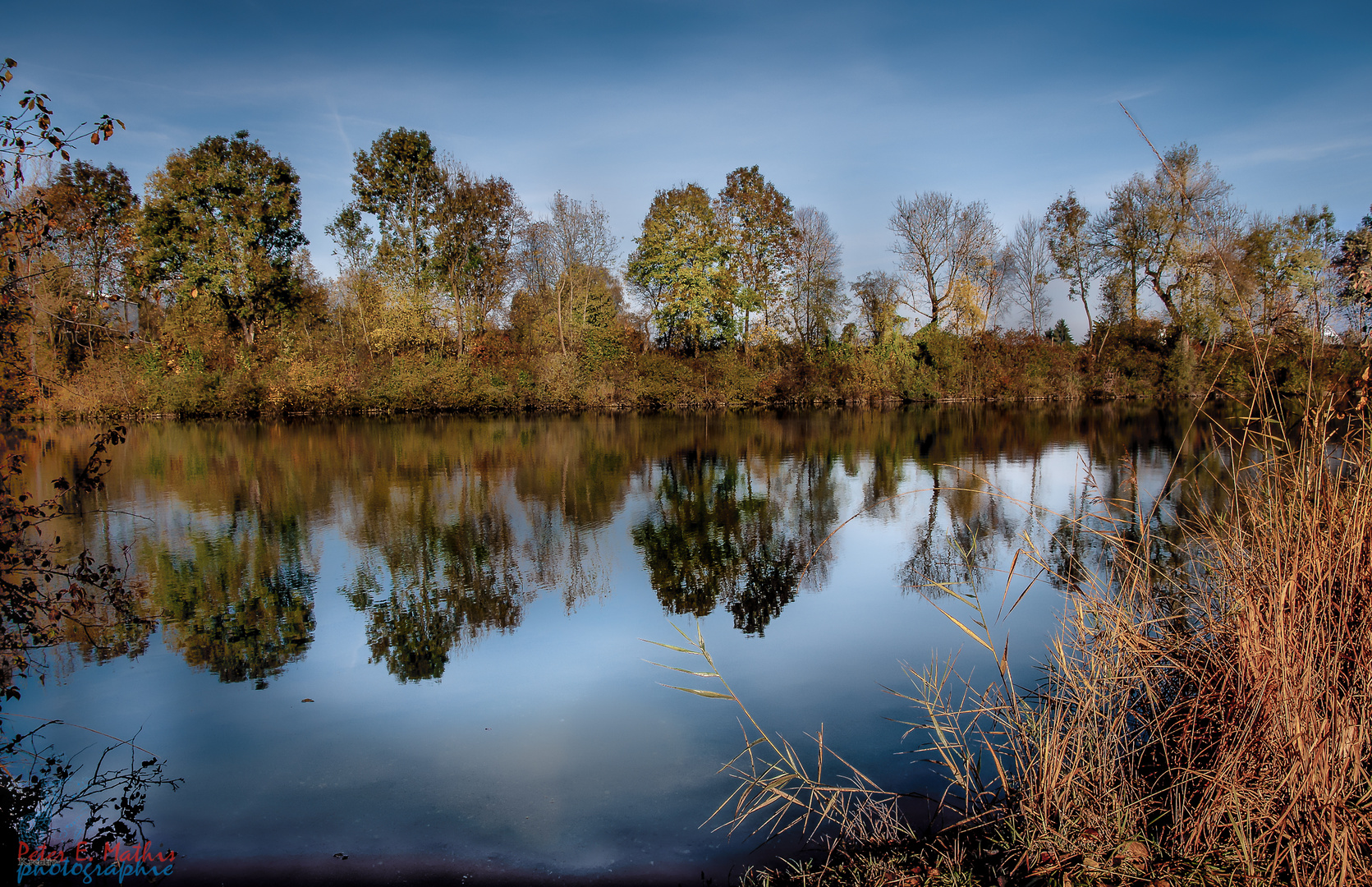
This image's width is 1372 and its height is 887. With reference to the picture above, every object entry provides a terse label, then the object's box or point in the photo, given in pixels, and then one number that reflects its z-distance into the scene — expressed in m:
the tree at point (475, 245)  36.12
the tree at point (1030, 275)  37.38
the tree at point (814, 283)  38.69
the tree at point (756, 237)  37.22
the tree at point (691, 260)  36.84
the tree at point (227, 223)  32.22
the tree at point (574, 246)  34.66
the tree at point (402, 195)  35.28
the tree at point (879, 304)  37.78
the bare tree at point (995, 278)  36.56
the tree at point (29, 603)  3.56
